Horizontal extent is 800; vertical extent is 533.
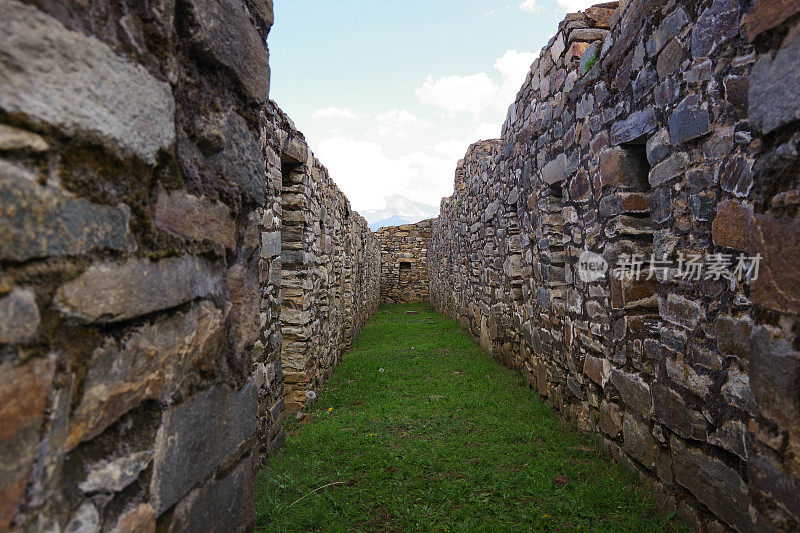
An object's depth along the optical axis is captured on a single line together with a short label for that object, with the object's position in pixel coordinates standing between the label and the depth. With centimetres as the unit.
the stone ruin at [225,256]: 82
